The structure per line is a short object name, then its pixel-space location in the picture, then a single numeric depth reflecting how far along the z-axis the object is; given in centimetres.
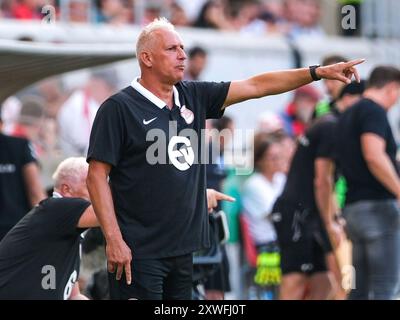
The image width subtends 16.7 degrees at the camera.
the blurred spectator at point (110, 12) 1544
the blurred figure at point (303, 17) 1858
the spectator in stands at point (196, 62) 1387
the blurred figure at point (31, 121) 1288
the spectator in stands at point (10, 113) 1319
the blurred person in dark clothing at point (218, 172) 1025
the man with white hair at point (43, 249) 797
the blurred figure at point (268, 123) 1445
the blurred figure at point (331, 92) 1172
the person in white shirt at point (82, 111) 1337
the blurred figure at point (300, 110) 1520
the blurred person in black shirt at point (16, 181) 1090
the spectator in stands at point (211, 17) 1658
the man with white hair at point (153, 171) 745
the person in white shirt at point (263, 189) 1294
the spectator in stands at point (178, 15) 1593
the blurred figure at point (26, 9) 1439
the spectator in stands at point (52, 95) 1348
